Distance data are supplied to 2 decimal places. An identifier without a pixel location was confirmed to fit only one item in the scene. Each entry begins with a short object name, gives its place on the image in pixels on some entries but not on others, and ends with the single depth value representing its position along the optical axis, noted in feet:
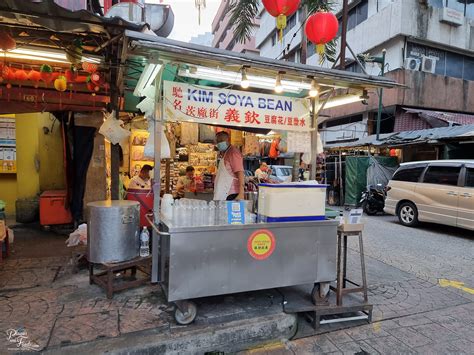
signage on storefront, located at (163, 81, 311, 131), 12.05
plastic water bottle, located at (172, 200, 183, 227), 11.64
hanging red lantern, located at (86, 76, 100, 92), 17.99
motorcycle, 40.52
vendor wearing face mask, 15.75
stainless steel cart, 10.93
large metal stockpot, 13.00
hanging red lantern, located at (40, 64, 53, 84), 15.81
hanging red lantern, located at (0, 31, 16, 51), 12.43
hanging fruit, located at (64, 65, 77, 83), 17.46
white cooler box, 12.22
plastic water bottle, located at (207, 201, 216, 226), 12.12
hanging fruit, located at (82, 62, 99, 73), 15.11
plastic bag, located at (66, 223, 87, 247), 17.28
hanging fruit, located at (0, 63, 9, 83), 16.03
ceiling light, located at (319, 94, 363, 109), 15.99
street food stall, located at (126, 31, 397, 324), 11.03
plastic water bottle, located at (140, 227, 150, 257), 14.06
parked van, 27.63
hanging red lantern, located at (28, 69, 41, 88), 16.75
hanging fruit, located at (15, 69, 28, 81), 16.61
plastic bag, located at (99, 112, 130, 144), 16.16
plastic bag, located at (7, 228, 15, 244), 18.79
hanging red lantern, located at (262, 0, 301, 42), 16.15
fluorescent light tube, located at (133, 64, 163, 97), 11.59
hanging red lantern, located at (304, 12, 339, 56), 17.46
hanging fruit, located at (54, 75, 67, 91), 16.35
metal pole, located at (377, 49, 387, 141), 48.31
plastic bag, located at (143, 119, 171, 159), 12.01
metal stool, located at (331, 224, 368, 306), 12.93
